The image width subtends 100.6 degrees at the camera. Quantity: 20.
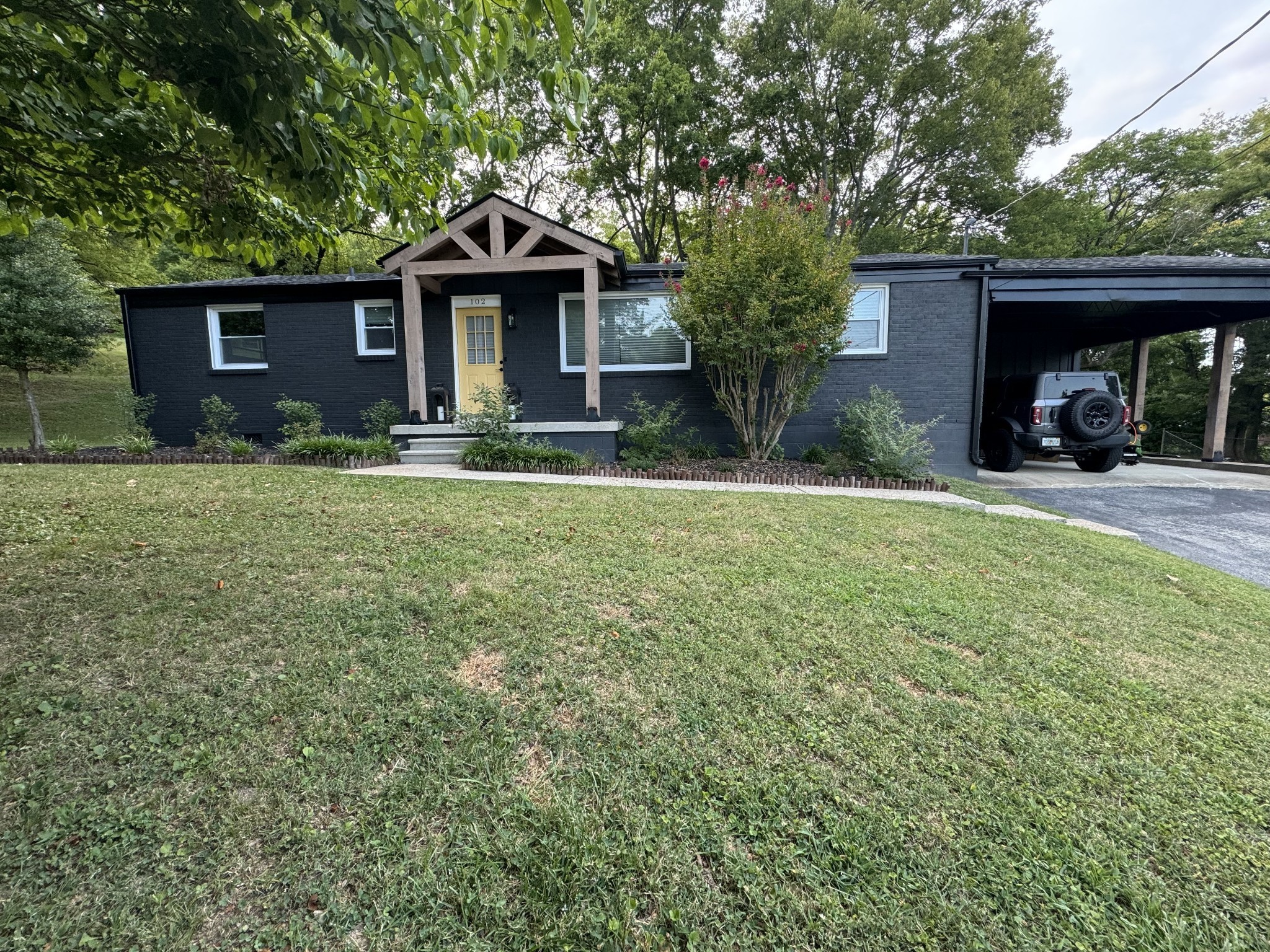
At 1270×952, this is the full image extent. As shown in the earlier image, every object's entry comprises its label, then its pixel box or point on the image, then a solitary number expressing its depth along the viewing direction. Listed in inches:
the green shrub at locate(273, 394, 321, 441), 354.0
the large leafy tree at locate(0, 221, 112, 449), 342.6
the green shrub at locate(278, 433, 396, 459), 297.1
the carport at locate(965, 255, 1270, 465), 347.6
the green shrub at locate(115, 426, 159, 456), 319.9
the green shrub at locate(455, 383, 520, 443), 317.4
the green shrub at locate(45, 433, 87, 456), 318.9
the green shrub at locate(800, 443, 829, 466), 342.3
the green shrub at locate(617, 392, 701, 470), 324.8
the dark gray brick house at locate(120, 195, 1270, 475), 344.5
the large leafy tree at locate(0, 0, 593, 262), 72.7
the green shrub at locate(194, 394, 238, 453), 388.2
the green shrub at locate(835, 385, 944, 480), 290.2
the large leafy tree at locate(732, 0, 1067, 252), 584.4
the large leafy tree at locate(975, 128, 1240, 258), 665.0
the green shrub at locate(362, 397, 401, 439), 382.9
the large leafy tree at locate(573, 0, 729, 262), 612.1
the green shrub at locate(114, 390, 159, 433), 382.0
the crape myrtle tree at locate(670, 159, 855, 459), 281.6
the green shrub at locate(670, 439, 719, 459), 350.3
